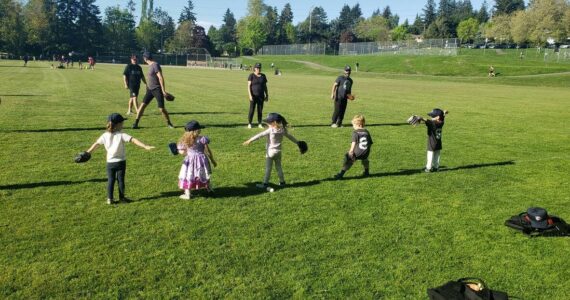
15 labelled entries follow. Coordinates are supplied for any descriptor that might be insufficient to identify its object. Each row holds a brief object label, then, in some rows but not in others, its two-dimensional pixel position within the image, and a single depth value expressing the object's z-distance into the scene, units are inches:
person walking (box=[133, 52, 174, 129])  521.3
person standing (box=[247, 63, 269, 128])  557.0
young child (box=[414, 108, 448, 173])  379.6
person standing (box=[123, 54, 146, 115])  618.5
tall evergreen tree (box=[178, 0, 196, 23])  6579.7
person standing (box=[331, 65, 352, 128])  601.0
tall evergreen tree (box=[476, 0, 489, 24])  6223.9
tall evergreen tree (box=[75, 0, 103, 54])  4557.1
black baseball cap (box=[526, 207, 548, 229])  247.1
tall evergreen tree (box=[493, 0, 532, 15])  5585.6
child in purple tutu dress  292.8
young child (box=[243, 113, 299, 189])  320.8
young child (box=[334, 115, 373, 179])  354.0
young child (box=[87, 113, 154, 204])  279.9
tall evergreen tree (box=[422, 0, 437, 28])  6530.5
